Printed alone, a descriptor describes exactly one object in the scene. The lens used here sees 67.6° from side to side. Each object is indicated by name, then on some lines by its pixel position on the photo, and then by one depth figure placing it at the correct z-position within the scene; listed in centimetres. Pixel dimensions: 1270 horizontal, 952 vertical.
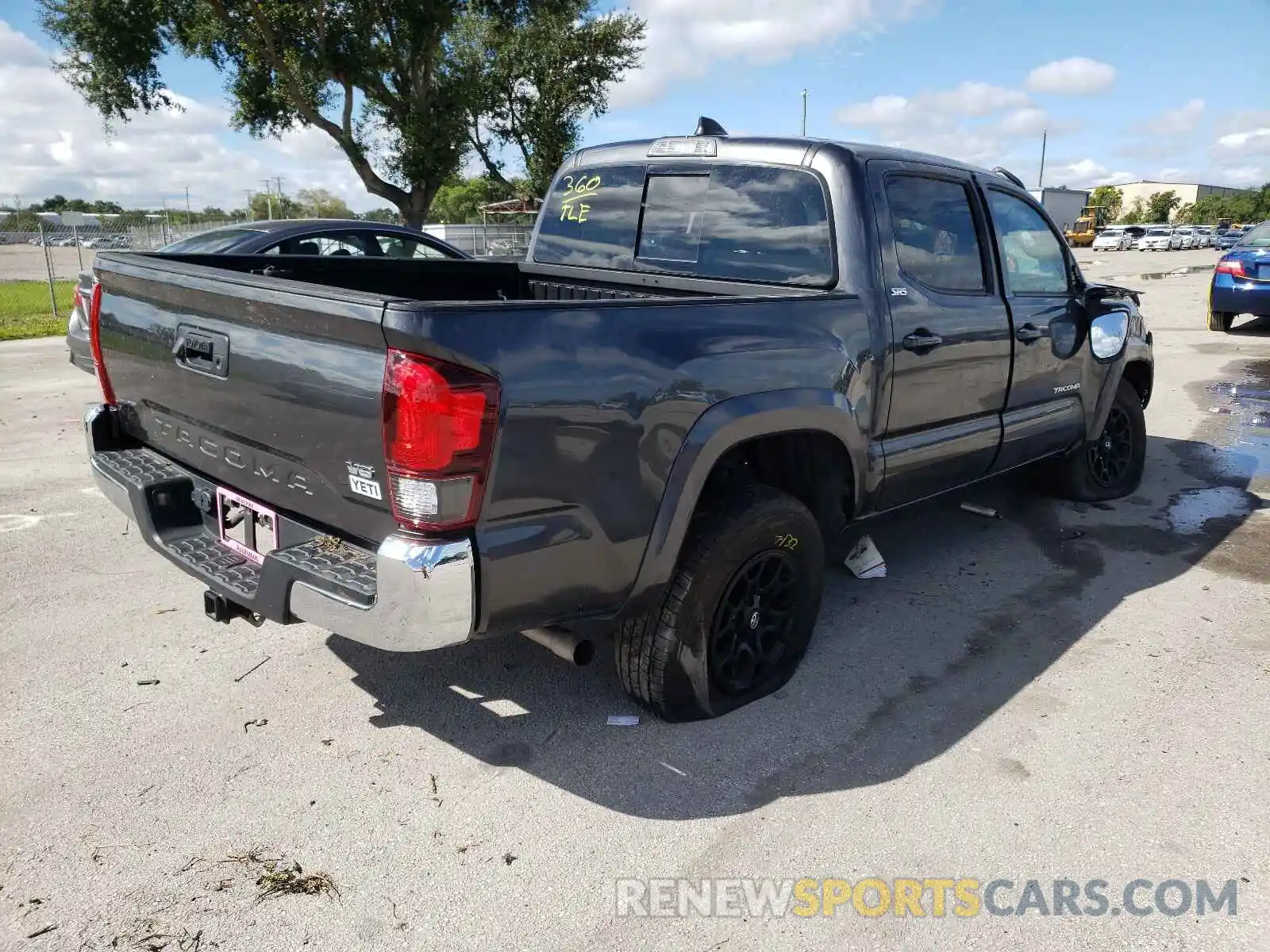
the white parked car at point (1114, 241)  5612
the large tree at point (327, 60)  1688
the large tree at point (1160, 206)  10300
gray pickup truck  245
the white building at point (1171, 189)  12200
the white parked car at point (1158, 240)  5500
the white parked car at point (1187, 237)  5900
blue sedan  1285
